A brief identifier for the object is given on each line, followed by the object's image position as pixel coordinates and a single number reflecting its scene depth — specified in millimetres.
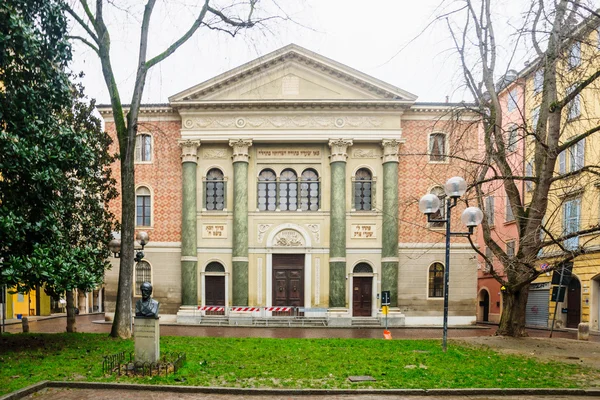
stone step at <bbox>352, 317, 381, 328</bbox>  24984
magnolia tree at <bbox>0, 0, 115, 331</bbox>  9625
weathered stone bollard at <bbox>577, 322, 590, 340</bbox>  17250
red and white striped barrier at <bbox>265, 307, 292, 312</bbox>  25188
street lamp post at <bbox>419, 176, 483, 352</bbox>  11031
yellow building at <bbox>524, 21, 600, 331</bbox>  21281
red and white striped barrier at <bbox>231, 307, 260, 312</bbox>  25203
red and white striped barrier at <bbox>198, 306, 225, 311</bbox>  25344
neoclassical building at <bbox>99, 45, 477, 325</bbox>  25750
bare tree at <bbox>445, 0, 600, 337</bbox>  11141
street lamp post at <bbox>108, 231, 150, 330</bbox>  16688
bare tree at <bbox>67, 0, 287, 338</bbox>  14148
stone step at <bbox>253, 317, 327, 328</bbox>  24578
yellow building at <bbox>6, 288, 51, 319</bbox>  27234
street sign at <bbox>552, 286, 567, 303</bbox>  16922
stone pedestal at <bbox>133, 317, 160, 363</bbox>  9055
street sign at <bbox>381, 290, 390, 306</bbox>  18903
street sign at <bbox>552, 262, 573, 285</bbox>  16766
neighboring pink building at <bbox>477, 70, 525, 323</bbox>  29750
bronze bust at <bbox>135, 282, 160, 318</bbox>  9242
